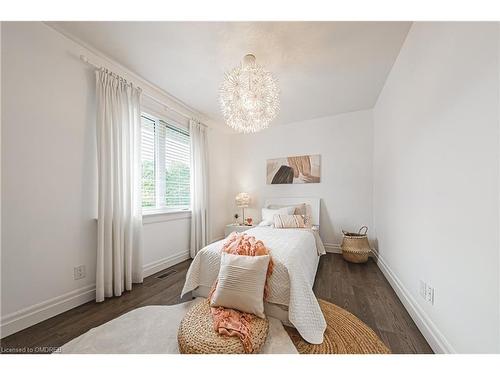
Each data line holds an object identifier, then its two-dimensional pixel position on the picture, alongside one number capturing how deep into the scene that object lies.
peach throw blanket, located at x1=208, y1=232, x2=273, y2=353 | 1.20
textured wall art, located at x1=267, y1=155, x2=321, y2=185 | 3.77
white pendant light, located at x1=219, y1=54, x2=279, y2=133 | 1.83
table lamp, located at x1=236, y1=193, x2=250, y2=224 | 4.04
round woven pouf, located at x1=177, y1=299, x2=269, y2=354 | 1.12
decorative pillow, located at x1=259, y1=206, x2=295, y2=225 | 3.45
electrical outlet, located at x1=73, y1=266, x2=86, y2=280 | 1.86
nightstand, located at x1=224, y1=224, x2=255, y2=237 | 3.72
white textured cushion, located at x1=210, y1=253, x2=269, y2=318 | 1.42
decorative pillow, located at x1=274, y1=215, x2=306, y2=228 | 3.11
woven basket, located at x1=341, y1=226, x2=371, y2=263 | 2.91
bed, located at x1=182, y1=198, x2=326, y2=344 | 1.43
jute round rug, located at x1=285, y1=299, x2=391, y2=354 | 1.29
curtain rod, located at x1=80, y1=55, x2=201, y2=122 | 1.91
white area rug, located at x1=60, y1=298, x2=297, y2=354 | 1.31
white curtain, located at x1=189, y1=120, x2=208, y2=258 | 3.32
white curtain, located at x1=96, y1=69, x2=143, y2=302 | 2.00
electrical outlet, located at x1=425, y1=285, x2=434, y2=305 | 1.36
